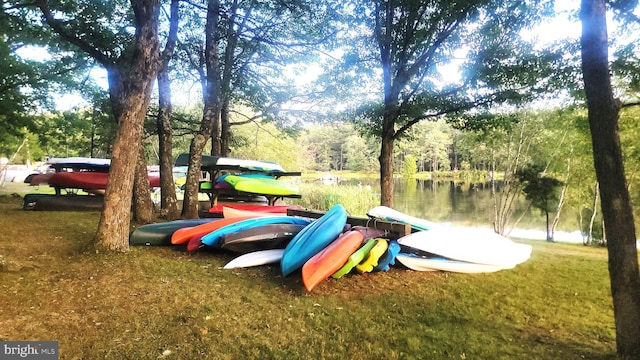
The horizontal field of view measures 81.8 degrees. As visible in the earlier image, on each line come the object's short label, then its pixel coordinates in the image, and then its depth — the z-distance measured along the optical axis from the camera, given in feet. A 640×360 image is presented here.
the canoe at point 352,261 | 11.99
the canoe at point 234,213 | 19.83
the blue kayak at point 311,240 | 12.19
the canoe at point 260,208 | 22.50
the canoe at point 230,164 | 27.81
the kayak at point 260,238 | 14.51
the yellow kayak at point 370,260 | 12.73
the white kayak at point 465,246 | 14.30
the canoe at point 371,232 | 15.09
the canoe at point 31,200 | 26.55
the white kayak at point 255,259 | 13.42
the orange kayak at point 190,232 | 15.87
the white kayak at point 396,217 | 16.40
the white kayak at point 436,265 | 14.08
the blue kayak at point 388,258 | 13.44
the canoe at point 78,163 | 30.25
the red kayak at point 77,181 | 29.09
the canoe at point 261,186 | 26.71
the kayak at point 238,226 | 14.96
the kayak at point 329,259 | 10.98
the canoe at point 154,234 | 15.93
